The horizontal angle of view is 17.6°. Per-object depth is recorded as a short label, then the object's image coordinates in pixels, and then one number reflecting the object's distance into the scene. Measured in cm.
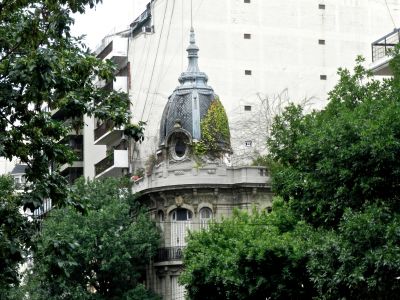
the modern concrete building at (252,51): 6931
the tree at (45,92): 2503
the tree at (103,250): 5931
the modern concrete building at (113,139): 7162
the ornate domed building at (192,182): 6341
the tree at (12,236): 2529
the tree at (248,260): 4641
